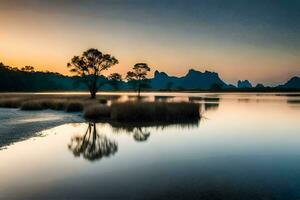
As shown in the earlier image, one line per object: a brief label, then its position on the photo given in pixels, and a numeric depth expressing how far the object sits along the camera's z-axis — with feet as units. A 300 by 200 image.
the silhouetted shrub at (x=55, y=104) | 148.56
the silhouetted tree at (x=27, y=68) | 522.47
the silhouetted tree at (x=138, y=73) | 308.28
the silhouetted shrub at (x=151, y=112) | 105.70
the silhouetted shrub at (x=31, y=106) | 143.64
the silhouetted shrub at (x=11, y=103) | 162.98
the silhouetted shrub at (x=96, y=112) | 113.77
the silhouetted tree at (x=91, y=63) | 210.18
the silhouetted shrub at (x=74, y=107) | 140.26
